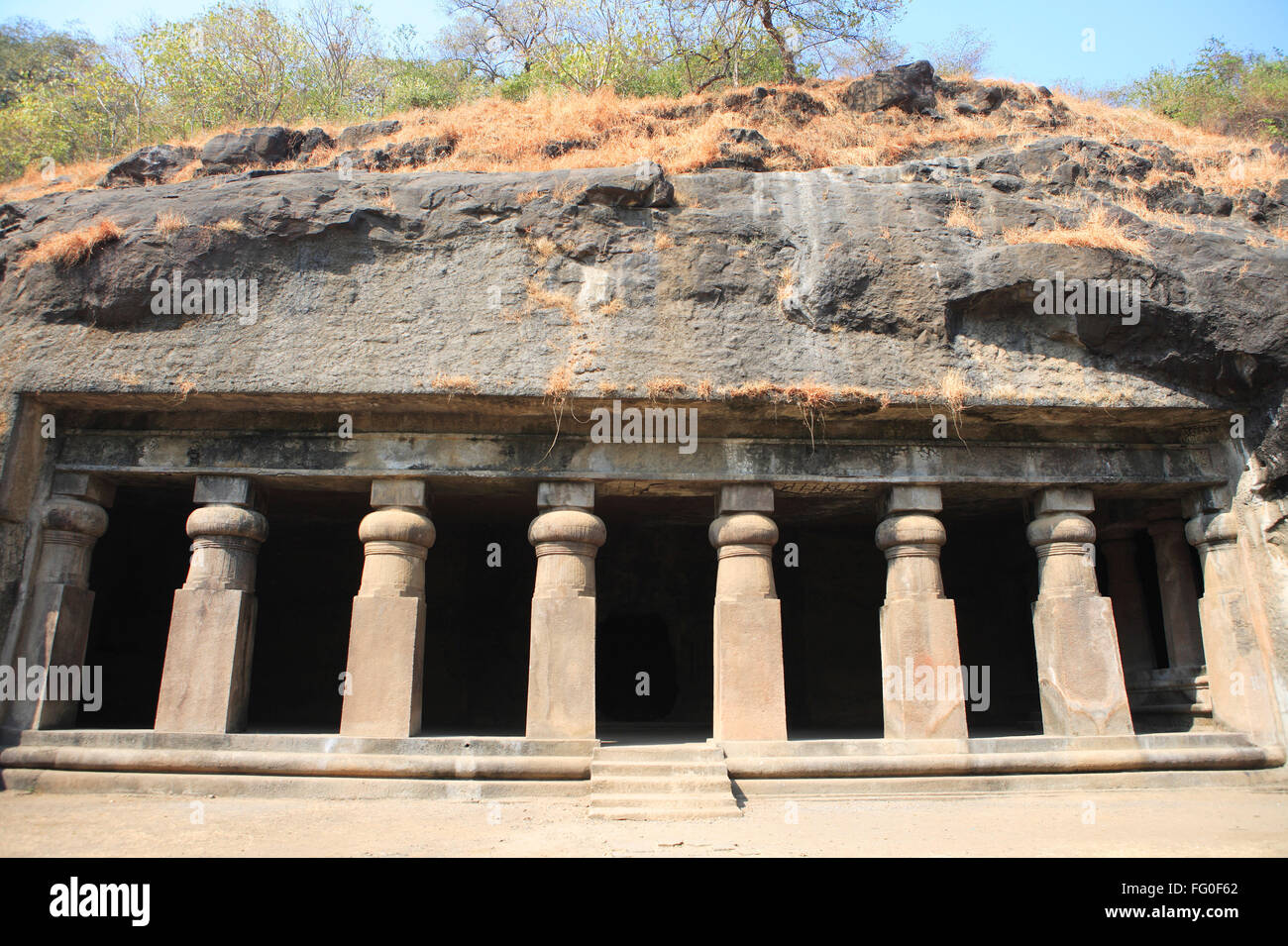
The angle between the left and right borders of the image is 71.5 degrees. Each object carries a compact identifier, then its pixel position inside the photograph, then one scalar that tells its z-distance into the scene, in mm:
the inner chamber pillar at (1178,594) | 8039
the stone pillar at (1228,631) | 7004
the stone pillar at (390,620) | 6504
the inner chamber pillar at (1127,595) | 8672
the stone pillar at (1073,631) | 6840
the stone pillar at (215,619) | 6551
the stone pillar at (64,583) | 6676
